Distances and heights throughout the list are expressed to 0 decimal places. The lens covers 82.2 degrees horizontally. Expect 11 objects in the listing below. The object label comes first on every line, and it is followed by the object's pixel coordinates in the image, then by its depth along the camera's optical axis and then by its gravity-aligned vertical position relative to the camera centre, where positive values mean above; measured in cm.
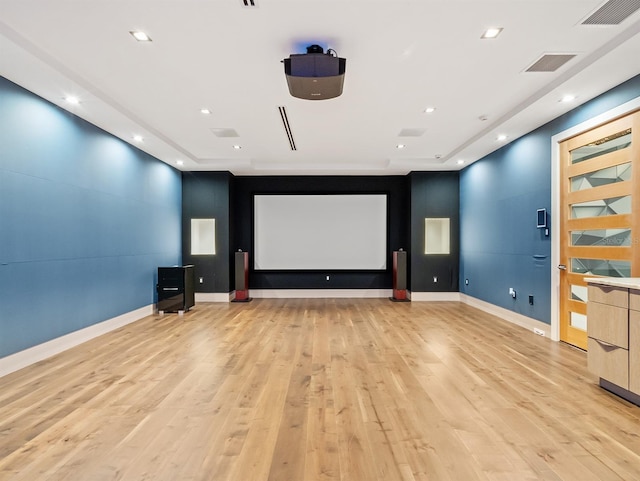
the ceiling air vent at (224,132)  558 +169
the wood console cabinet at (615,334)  278 -75
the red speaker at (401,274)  833 -77
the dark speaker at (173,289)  669 -91
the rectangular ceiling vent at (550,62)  339 +171
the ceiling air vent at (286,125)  480 +169
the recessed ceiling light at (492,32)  297 +171
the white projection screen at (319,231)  901 +23
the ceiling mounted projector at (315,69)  315 +148
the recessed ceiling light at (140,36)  300 +170
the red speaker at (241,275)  820 -78
